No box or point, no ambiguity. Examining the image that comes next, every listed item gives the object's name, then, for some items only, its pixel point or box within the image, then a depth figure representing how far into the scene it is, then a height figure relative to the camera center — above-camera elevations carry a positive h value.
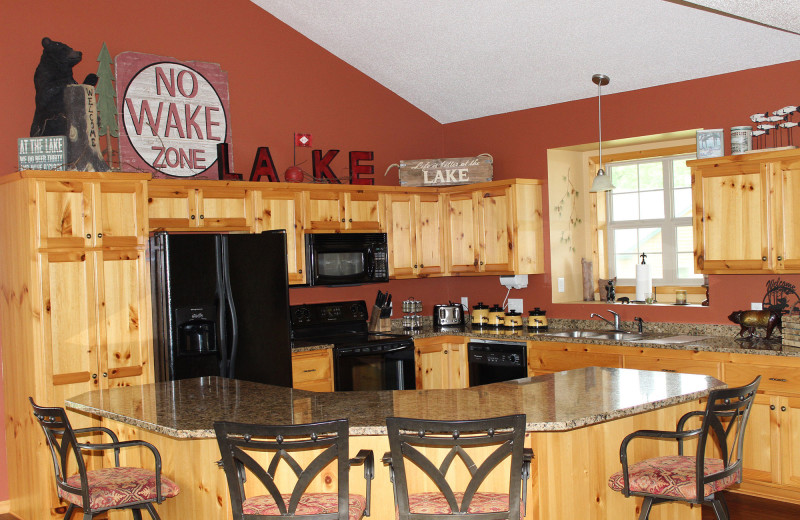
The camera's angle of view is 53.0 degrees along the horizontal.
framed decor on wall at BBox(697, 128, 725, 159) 5.25 +0.70
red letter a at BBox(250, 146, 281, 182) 5.84 +0.70
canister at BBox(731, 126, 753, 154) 5.07 +0.69
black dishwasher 5.95 -0.79
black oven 5.76 -0.63
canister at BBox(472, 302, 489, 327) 6.65 -0.50
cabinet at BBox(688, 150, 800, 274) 4.86 +0.22
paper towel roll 6.06 -0.22
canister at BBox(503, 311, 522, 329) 6.46 -0.53
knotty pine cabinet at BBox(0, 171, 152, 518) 4.55 -0.18
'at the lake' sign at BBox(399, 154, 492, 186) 6.59 +0.71
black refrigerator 4.86 -0.27
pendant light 5.41 +0.47
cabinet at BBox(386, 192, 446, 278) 6.44 +0.20
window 6.14 +0.25
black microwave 5.91 +0.01
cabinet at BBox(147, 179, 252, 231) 5.24 +0.40
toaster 6.77 -0.49
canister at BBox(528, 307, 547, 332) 6.33 -0.53
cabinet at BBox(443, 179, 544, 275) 6.32 +0.22
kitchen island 2.92 -0.59
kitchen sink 5.62 -0.60
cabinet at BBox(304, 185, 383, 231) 5.97 +0.39
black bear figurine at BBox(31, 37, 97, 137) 4.89 +1.16
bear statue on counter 4.96 -0.45
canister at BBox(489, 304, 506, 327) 6.52 -0.50
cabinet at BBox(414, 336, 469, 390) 6.25 -0.83
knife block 6.49 -0.52
